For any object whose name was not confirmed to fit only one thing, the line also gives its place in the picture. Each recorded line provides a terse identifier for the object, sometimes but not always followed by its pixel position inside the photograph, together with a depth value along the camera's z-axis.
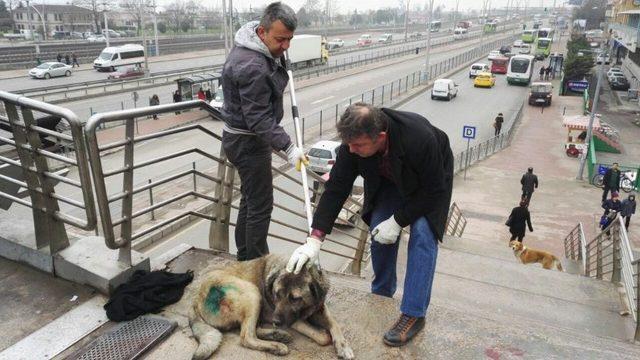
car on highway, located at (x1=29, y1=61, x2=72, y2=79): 31.66
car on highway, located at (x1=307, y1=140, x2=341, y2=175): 16.12
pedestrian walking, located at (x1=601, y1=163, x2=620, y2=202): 15.40
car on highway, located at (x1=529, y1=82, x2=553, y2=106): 32.97
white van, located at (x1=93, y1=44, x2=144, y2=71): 35.84
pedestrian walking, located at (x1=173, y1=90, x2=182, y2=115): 25.00
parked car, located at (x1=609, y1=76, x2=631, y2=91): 43.25
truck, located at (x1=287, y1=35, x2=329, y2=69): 42.72
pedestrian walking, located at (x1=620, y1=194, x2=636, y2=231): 13.53
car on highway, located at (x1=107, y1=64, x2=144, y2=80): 32.88
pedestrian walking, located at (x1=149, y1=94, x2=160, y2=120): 22.13
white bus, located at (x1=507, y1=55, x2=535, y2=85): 39.97
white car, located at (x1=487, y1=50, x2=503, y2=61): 50.65
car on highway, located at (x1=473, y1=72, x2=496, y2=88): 39.16
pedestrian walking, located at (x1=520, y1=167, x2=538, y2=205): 14.67
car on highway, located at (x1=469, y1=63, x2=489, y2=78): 42.53
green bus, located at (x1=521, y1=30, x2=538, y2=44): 66.06
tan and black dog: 2.85
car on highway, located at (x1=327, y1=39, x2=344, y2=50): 62.25
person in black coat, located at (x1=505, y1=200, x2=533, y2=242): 11.41
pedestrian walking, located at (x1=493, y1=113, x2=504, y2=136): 24.05
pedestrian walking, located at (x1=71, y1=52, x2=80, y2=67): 39.07
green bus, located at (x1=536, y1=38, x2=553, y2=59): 56.88
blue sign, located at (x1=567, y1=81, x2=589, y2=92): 38.33
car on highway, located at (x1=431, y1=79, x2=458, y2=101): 33.16
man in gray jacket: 3.18
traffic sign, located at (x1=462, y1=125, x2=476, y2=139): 18.69
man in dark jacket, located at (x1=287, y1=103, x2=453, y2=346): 2.87
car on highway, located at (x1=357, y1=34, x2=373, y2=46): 67.23
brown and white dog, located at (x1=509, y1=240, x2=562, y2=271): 8.61
